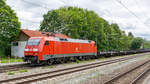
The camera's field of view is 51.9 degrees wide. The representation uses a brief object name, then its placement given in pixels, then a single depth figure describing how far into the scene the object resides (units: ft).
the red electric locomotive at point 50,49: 54.19
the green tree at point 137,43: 269.85
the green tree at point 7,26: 107.34
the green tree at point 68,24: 148.66
